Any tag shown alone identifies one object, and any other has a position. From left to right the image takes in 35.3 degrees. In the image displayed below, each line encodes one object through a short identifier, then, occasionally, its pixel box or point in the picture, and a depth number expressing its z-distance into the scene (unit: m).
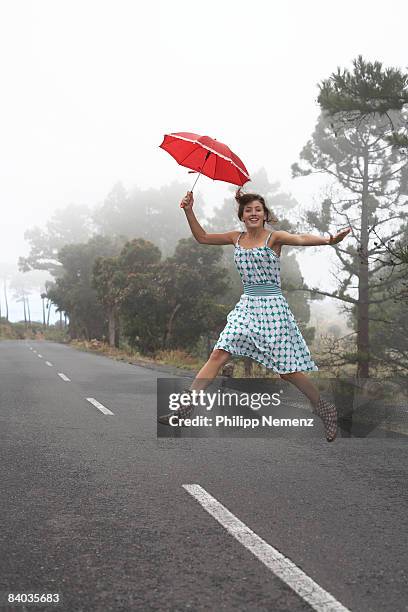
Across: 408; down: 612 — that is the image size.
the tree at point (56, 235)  82.69
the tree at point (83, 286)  44.94
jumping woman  4.98
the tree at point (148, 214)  67.19
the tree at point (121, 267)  28.75
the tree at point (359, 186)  23.23
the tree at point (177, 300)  26.61
